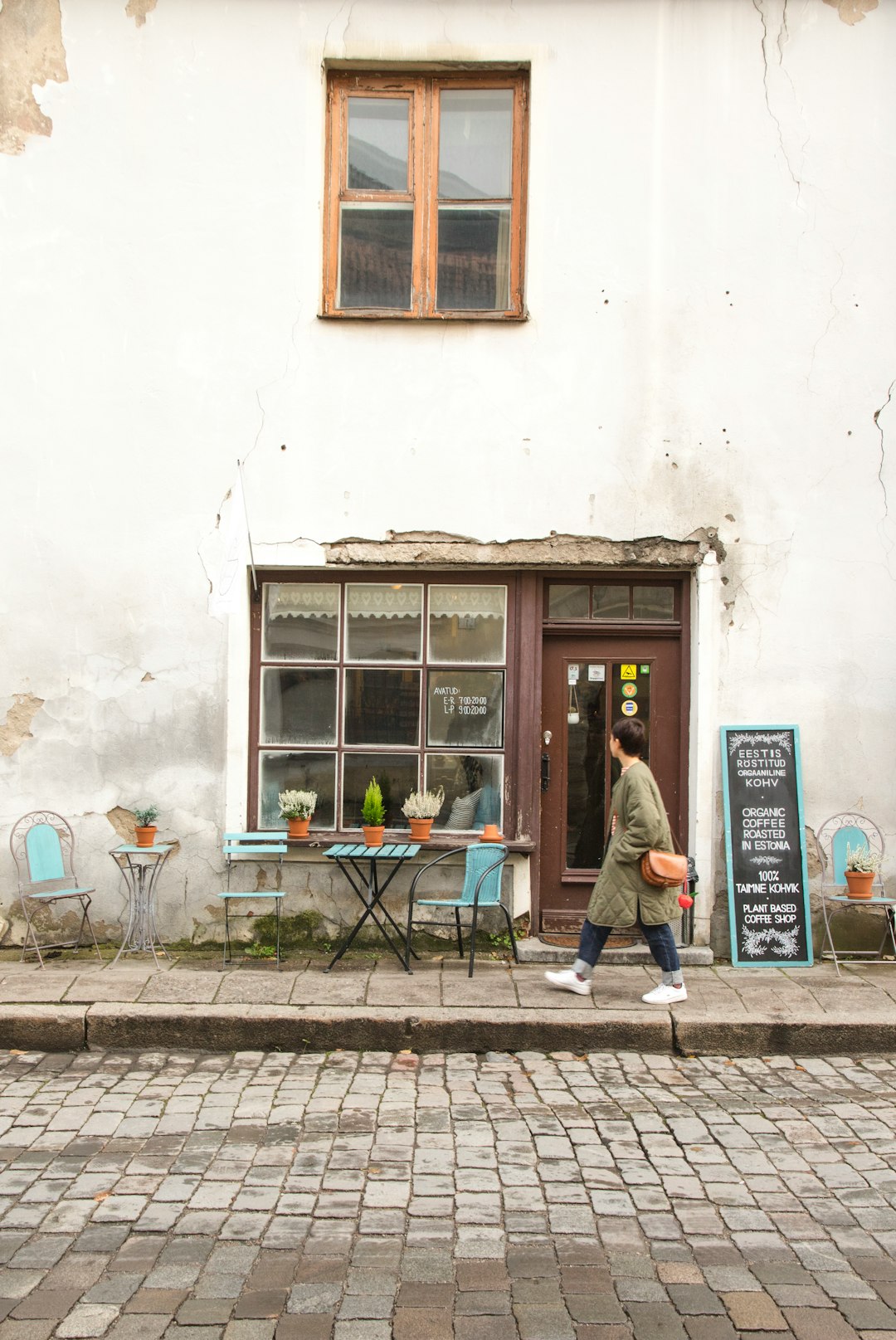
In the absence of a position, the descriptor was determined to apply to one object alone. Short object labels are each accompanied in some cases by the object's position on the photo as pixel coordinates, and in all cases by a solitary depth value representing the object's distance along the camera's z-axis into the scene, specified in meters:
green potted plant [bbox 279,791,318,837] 7.62
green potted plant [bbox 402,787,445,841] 7.63
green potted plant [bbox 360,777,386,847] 7.50
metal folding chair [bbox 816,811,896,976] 7.53
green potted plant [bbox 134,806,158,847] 7.52
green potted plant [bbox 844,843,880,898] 7.32
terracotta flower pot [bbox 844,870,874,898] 7.32
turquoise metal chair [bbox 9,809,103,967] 7.43
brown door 7.89
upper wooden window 7.86
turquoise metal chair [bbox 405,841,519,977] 6.99
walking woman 6.39
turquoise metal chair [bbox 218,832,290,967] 7.23
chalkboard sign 7.46
